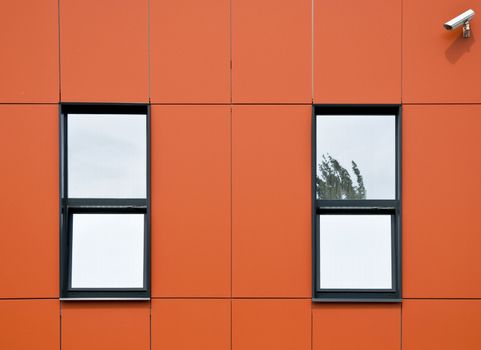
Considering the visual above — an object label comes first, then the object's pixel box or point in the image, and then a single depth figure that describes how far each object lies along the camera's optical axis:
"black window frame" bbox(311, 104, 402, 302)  3.53
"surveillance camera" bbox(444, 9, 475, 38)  3.42
